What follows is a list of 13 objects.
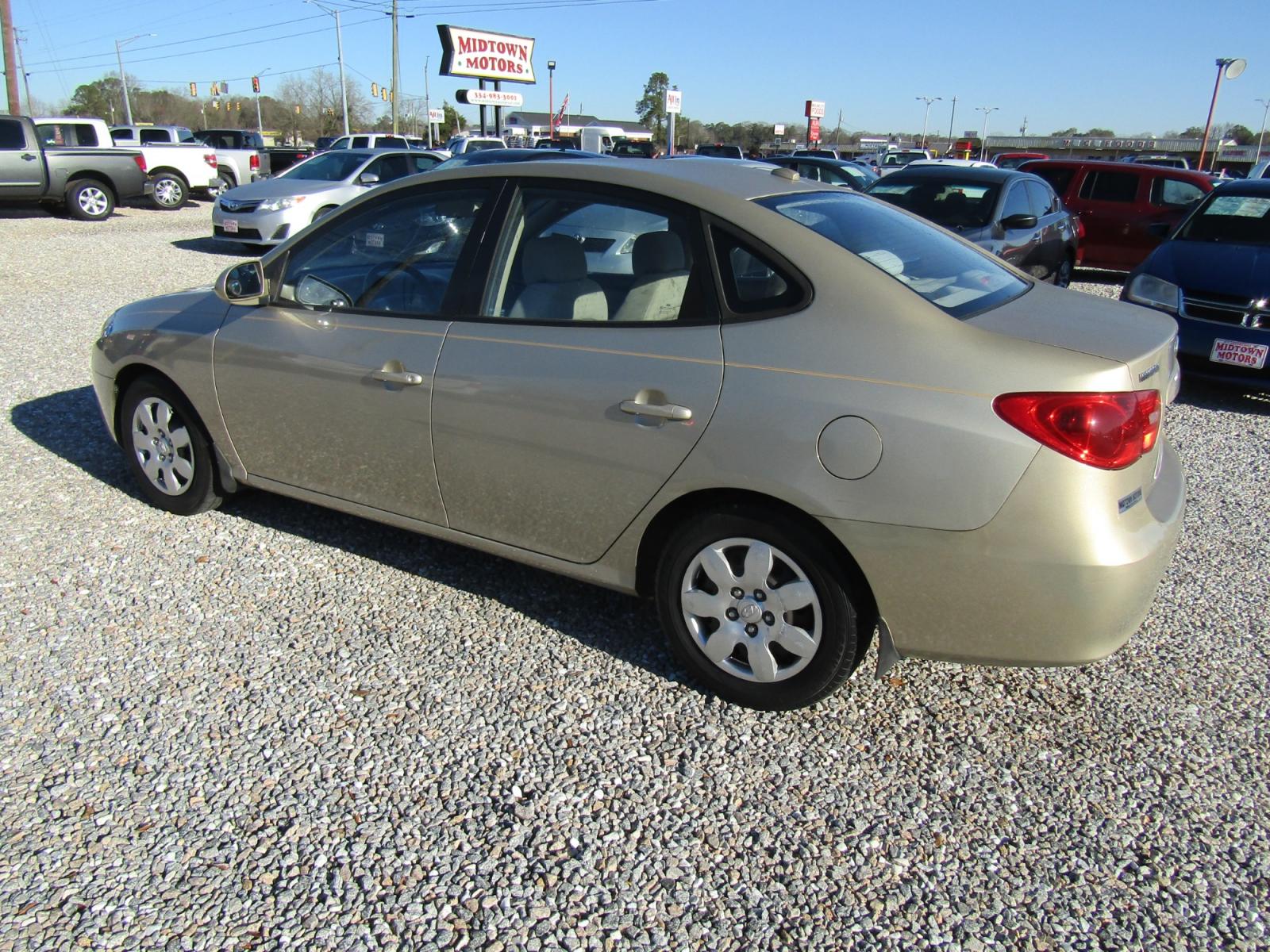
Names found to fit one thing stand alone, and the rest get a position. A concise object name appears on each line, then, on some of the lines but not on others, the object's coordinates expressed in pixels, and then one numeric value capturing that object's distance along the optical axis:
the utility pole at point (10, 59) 28.19
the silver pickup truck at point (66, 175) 16.58
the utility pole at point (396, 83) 42.19
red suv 13.06
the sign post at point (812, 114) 51.06
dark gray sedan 8.99
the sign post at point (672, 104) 26.92
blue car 6.56
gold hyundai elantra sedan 2.51
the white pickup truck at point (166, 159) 19.00
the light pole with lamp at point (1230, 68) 28.83
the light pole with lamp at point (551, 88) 48.44
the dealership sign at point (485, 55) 35.53
